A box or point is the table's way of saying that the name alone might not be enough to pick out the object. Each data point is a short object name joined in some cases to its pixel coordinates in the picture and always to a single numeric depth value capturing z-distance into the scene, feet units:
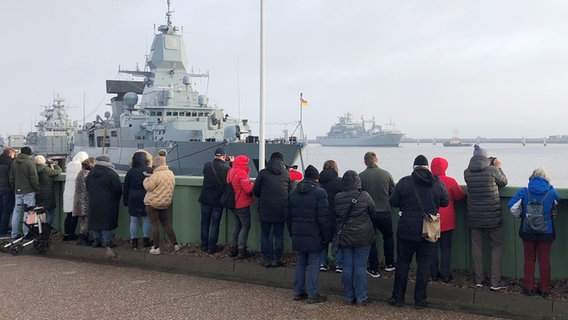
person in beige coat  27.40
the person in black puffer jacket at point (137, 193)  28.35
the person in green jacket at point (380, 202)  22.86
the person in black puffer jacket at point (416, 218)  19.79
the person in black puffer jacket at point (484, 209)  20.65
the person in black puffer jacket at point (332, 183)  22.97
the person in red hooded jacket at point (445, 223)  21.50
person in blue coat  19.29
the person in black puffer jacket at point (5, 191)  32.83
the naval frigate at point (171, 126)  104.58
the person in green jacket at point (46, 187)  32.07
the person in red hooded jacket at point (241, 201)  25.73
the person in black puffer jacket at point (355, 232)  20.40
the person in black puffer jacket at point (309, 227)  20.83
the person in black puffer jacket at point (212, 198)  26.71
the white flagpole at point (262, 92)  34.68
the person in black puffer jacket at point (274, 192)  23.99
